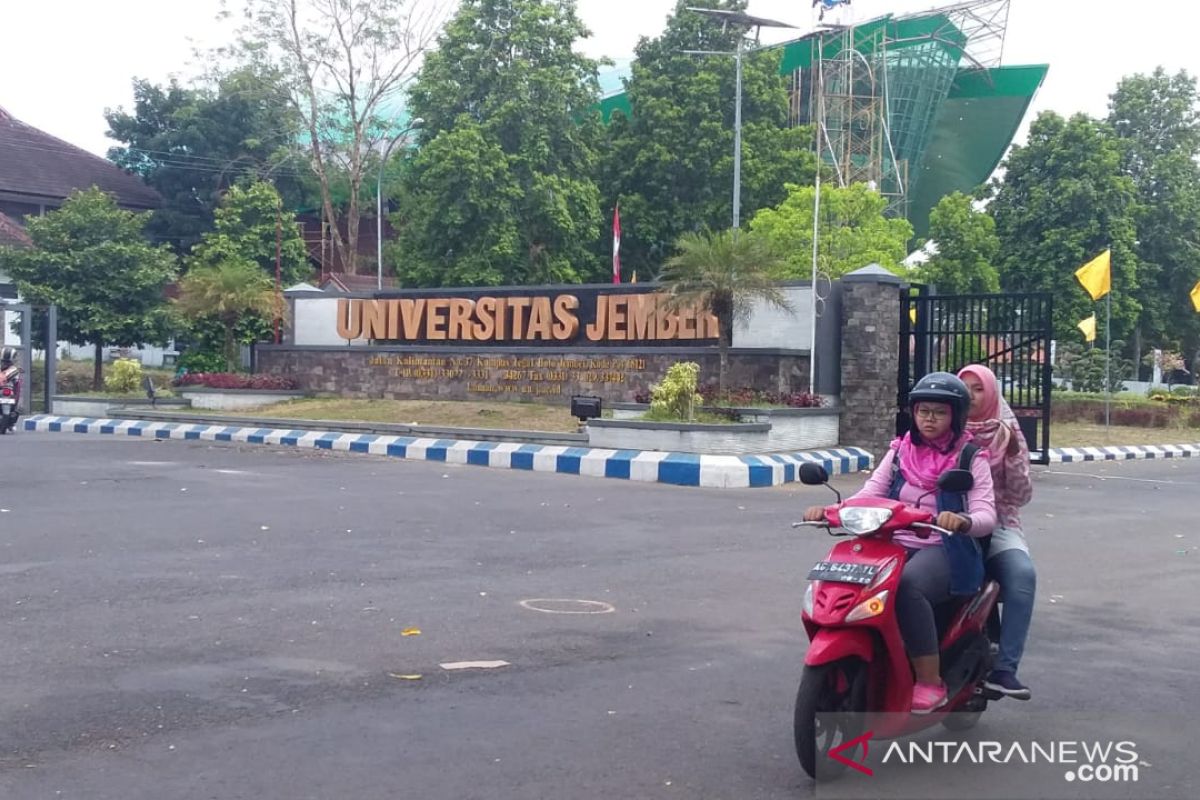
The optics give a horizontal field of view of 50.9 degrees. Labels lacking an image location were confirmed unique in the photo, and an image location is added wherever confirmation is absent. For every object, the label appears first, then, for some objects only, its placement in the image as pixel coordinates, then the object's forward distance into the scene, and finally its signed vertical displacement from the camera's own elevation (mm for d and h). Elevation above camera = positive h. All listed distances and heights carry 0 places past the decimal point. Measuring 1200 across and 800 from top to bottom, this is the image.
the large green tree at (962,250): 39156 +3995
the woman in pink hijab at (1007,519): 5047 -585
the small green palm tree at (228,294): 26844 +1595
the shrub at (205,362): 31562 +170
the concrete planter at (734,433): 17312 -828
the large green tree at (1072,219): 41531 +5335
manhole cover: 7297 -1377
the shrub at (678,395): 17953 -299
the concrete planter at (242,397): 26406 -597
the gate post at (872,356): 19625 +315
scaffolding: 50969 +12316
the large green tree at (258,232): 41625 +4579
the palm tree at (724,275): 19094 +1513
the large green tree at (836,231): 33906 +3983
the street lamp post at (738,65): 30594 +7887
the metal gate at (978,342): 17672 +519
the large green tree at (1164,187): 44312 +6856
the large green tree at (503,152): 36625 +6474
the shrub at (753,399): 19062 -366
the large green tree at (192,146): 47500 +8511
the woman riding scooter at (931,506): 4520 -510
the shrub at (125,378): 27484 -222
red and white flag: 27391 +2771
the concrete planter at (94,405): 26812 -789
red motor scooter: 4305 -918
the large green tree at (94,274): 32812 +2455
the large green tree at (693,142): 39625 +7412
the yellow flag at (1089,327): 31112 +1272
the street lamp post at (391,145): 39069 +7608
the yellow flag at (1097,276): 25781 +2125
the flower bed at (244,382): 26672 -268
